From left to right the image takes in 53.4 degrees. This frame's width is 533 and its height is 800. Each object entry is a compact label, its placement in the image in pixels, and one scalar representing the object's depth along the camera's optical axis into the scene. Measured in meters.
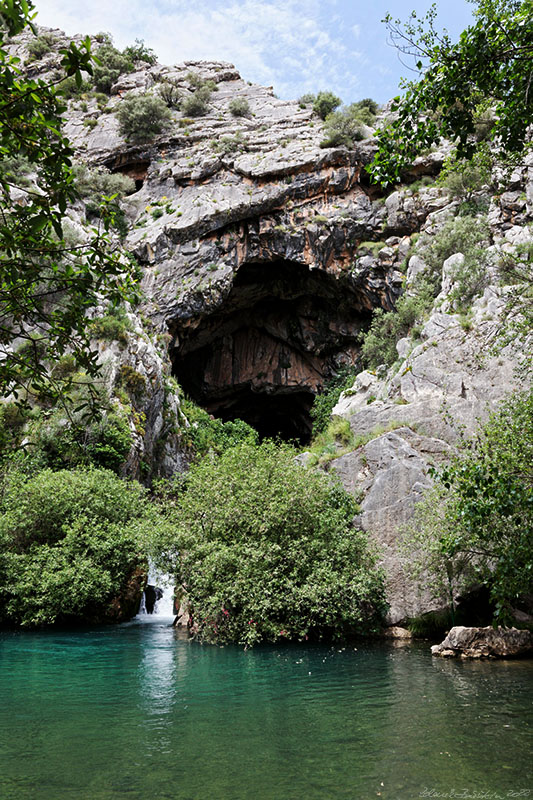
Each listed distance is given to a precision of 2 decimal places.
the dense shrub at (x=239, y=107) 50.22
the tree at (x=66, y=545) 18.27
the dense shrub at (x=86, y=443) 24.41
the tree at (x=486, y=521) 6.78
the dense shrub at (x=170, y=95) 53.50
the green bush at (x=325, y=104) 47.66
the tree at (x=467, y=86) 5.76
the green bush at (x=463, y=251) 24.69
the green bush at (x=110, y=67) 57.36
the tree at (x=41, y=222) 3.41
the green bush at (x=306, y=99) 51.38
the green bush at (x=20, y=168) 37.00
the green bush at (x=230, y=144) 43.66
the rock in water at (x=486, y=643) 12.85
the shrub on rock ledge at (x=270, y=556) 14.58
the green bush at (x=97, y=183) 42.00
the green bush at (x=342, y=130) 40.56
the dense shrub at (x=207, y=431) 35.31
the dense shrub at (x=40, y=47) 58.41
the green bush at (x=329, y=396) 38.84
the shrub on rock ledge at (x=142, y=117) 46.78
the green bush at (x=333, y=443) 21.05
